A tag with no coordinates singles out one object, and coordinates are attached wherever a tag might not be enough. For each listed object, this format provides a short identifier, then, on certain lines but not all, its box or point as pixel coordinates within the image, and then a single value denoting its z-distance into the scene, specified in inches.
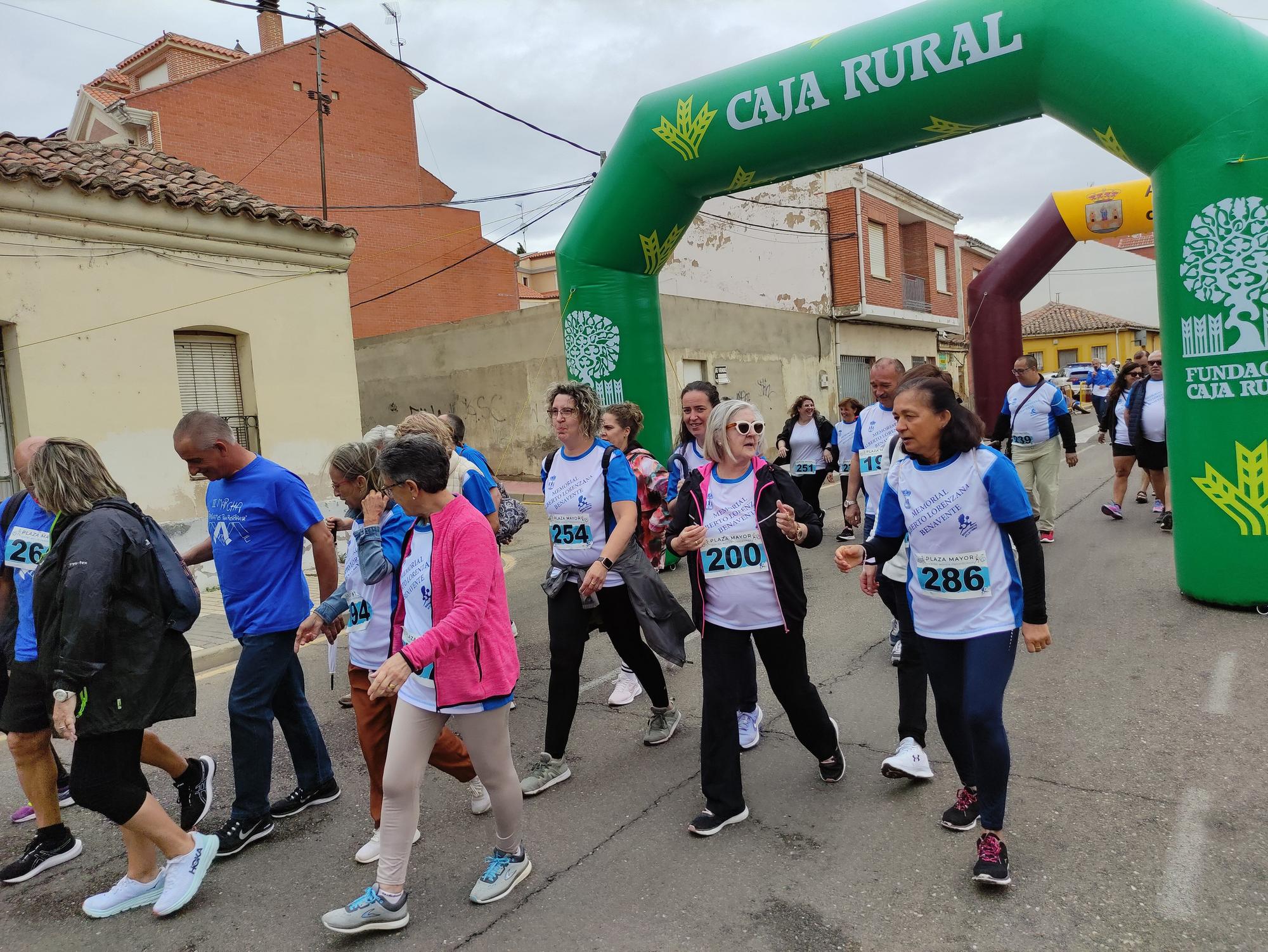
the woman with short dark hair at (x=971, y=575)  118.9
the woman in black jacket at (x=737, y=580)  139.4
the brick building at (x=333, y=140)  846.5
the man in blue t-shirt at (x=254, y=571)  142.3
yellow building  1818.4
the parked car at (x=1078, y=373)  1491.1
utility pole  455.9
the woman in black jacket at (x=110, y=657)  119.3
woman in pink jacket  114.0
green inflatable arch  224.7
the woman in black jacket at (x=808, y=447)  387.9
